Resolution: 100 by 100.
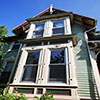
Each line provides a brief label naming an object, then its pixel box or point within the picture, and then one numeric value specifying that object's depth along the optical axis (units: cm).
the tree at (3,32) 682
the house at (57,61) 416
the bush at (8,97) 351
